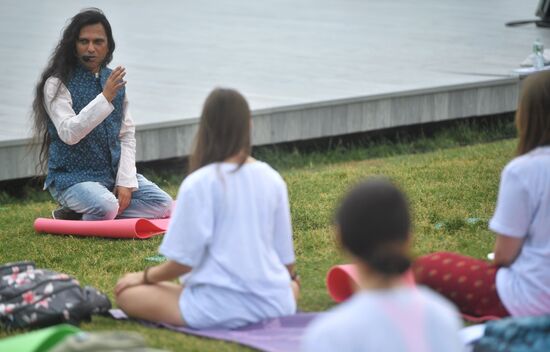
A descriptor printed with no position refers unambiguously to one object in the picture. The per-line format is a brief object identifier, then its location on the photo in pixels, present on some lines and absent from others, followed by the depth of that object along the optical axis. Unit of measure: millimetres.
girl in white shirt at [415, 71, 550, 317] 8117
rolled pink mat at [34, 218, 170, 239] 12734
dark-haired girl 4812
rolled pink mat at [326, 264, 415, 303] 9078
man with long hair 12930
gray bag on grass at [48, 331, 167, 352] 6051
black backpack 8750
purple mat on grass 7965
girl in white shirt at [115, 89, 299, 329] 8125
